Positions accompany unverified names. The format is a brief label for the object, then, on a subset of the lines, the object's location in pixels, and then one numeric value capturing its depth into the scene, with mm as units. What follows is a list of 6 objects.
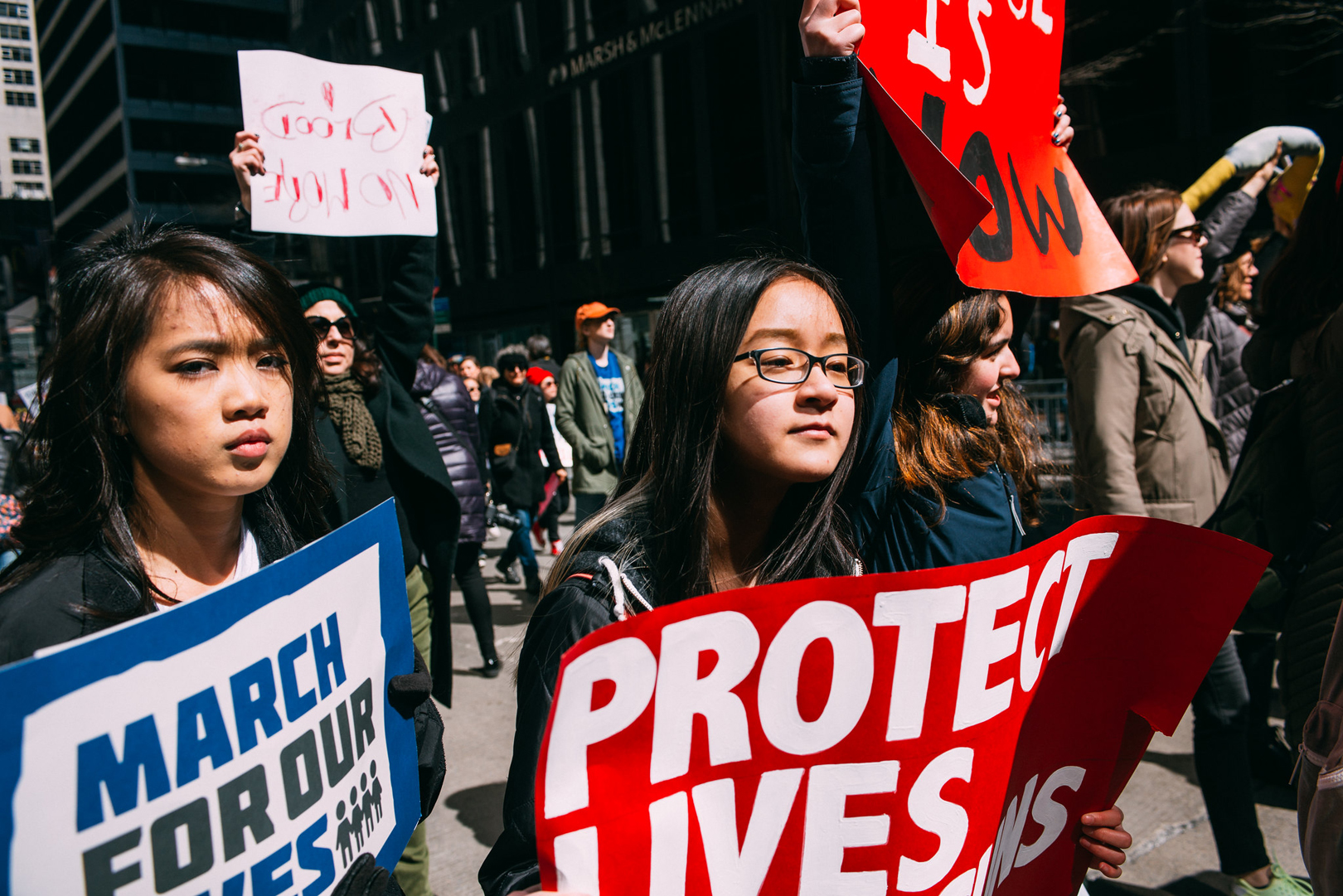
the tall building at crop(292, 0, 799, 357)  20750
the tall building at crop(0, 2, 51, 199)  74938
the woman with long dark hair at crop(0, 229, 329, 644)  1368
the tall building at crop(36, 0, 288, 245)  56781
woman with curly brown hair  1527
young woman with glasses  1308
